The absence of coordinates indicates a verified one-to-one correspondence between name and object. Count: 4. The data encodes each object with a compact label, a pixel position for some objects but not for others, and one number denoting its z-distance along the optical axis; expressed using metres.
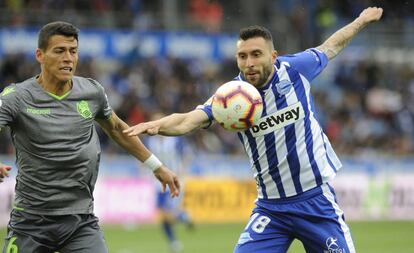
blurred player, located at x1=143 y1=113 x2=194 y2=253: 33.34
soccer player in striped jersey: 15.65
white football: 14.71
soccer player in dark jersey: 14.32
